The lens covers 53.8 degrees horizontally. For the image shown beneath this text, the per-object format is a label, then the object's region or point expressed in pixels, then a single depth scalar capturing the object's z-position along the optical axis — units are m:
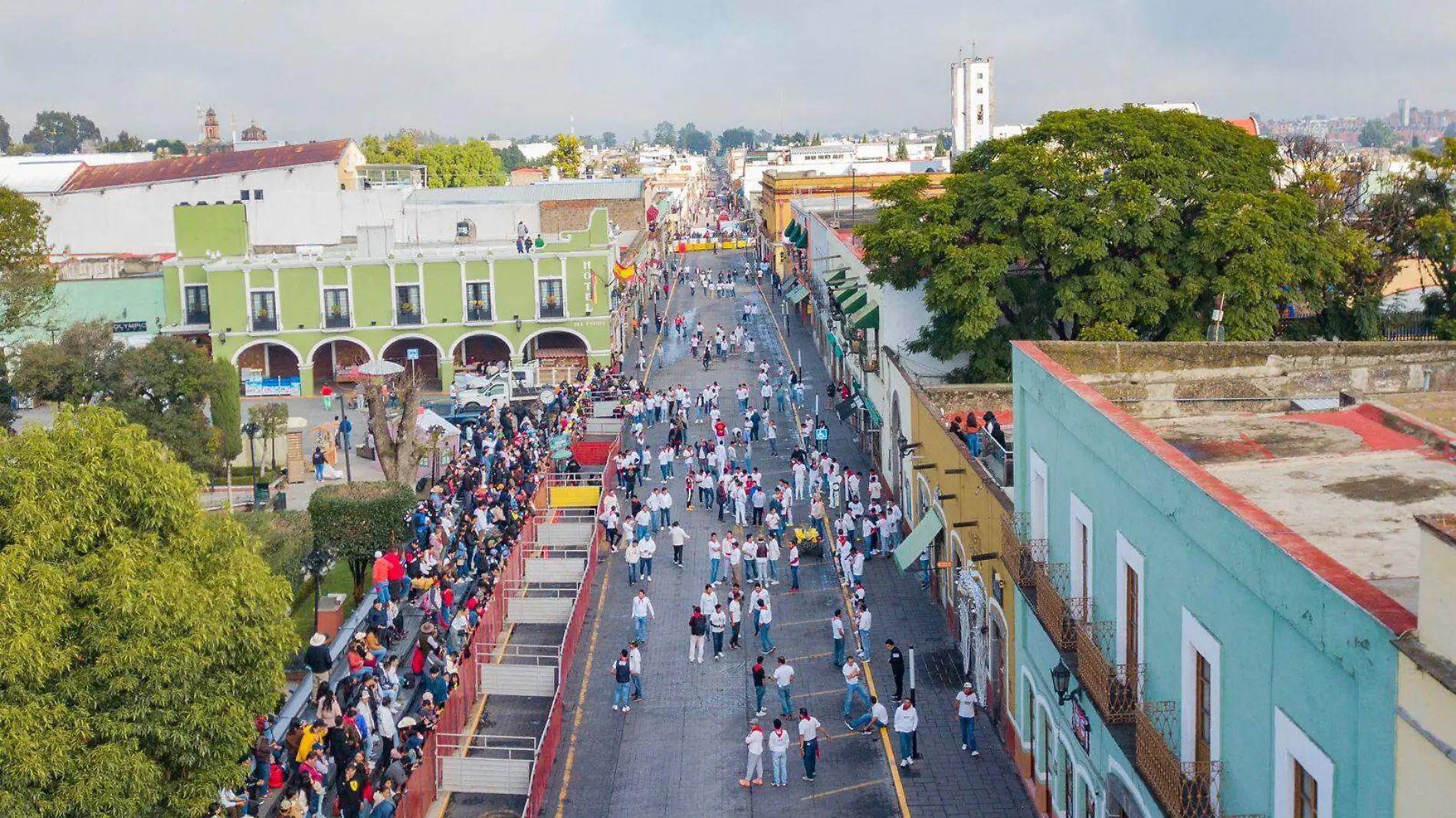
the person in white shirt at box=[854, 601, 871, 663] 22.61
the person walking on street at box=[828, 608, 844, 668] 22.25
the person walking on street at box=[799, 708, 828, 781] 18.58
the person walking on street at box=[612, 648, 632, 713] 20.72
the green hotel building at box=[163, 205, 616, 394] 50.09
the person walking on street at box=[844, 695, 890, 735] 19.84
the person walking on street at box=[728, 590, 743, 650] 23.70
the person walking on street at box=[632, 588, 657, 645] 23.64
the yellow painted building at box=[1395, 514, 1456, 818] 7.76
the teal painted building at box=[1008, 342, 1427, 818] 9.14
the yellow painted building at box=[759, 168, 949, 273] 83.06
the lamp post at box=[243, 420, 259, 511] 35.81
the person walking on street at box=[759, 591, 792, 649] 23.27
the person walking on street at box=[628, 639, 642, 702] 21.27
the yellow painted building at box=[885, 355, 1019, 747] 20.02
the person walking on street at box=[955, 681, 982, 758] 19.14
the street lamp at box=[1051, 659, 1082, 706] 15.35
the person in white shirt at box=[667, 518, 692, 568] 28.08
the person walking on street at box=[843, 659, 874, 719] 20.41
